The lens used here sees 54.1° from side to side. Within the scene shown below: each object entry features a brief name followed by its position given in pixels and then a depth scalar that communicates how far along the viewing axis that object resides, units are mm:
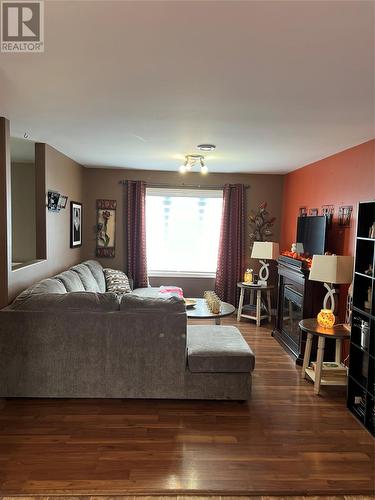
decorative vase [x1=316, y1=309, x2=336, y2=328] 3436
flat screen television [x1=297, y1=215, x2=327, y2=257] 4076
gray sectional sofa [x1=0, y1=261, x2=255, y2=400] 2998
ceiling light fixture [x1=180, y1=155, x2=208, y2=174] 4480
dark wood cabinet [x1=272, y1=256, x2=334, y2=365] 4059
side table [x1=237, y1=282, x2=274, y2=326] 5496
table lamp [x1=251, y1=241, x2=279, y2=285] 5504
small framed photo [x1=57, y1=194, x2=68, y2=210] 4585
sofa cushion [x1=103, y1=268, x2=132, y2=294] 5219
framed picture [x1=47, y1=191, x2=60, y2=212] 4117
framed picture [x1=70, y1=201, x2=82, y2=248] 5195
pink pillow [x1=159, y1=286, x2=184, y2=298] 5433
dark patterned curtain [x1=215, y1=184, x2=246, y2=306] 6125
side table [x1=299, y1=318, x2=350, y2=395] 3264
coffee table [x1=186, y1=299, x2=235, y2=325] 3984
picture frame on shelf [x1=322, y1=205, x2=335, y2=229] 4027
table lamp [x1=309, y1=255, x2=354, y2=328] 3377
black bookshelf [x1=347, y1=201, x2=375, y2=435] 2922
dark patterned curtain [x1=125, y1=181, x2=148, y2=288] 6043
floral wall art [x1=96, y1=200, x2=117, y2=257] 6082
